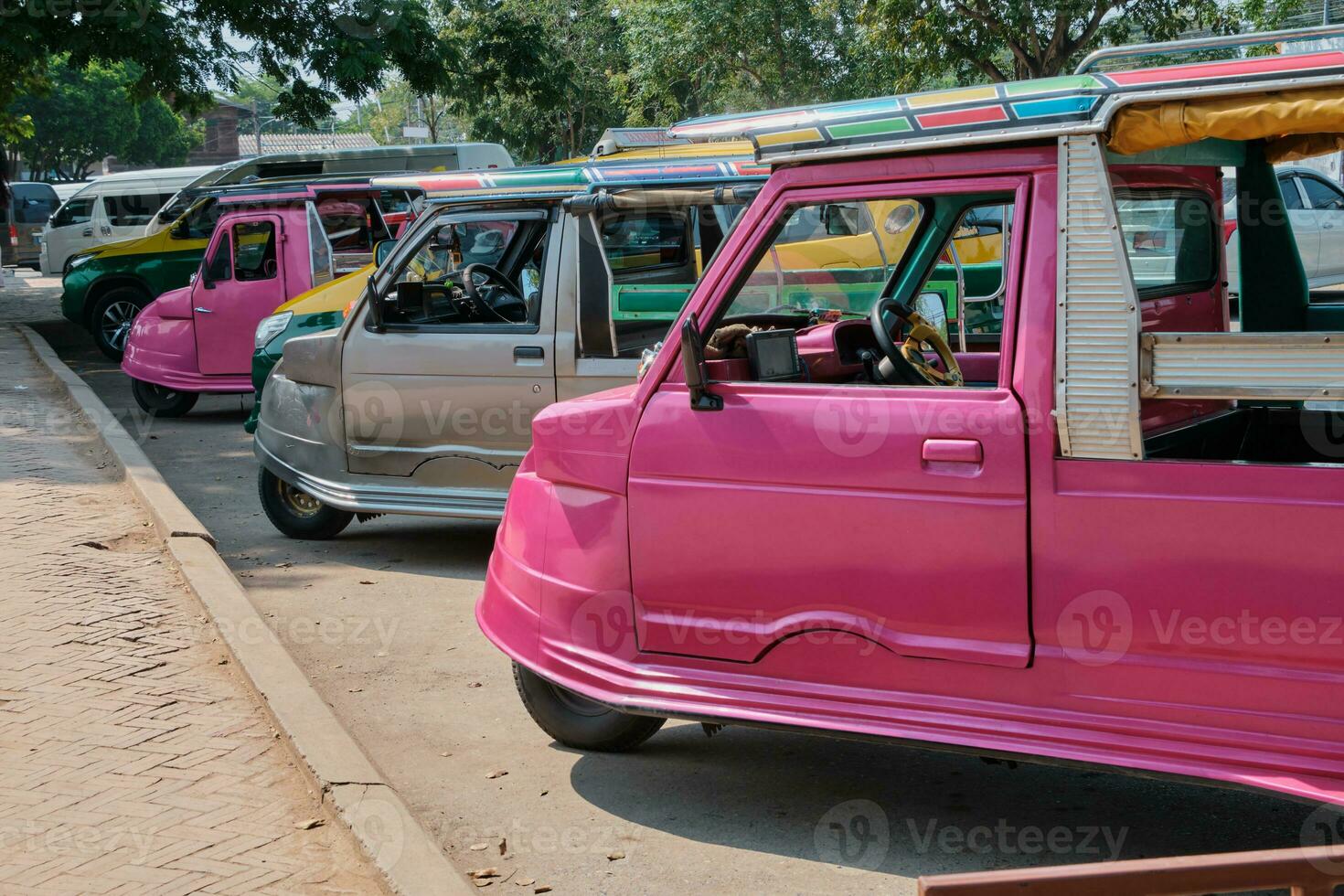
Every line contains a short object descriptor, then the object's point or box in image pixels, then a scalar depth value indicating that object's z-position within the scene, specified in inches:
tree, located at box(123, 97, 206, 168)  2970.0
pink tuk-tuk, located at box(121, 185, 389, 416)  508.4
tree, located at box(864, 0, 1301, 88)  770.2
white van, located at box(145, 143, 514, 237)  793.6
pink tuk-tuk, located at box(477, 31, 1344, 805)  129.7
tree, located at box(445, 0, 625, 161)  1136.8
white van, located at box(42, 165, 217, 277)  1174.3
